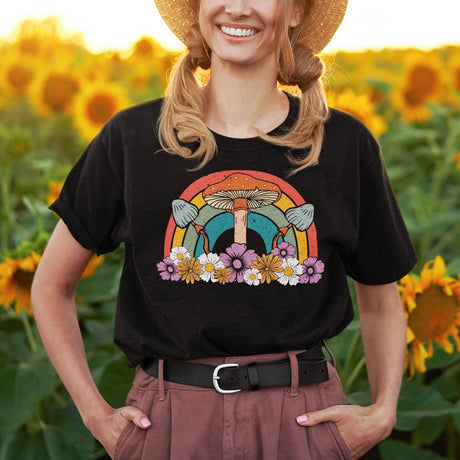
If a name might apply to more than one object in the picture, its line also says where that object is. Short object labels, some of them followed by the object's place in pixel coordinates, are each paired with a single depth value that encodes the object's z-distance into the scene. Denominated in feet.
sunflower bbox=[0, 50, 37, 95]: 16.44
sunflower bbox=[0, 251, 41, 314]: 7.28
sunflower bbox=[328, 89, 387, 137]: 10.81
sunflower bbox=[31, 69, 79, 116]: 15.44
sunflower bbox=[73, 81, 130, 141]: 14.37
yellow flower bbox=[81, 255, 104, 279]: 7.94
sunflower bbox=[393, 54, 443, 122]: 15.03
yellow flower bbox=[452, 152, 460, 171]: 10.93
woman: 4.84
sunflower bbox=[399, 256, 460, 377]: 6.64
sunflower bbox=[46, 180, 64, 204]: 8.91
